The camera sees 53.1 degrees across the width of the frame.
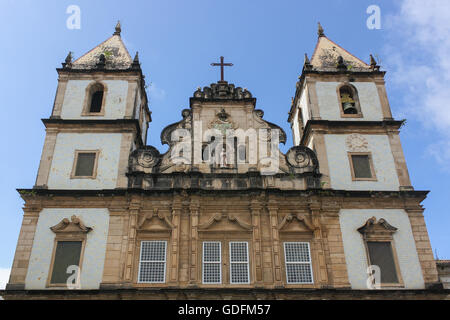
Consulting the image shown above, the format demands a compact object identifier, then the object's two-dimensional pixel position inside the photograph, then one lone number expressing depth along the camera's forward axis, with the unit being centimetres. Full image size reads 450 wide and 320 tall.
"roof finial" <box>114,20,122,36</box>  2615
